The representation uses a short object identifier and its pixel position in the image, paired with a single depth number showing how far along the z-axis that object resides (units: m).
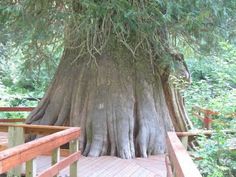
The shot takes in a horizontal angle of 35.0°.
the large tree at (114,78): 6.21
